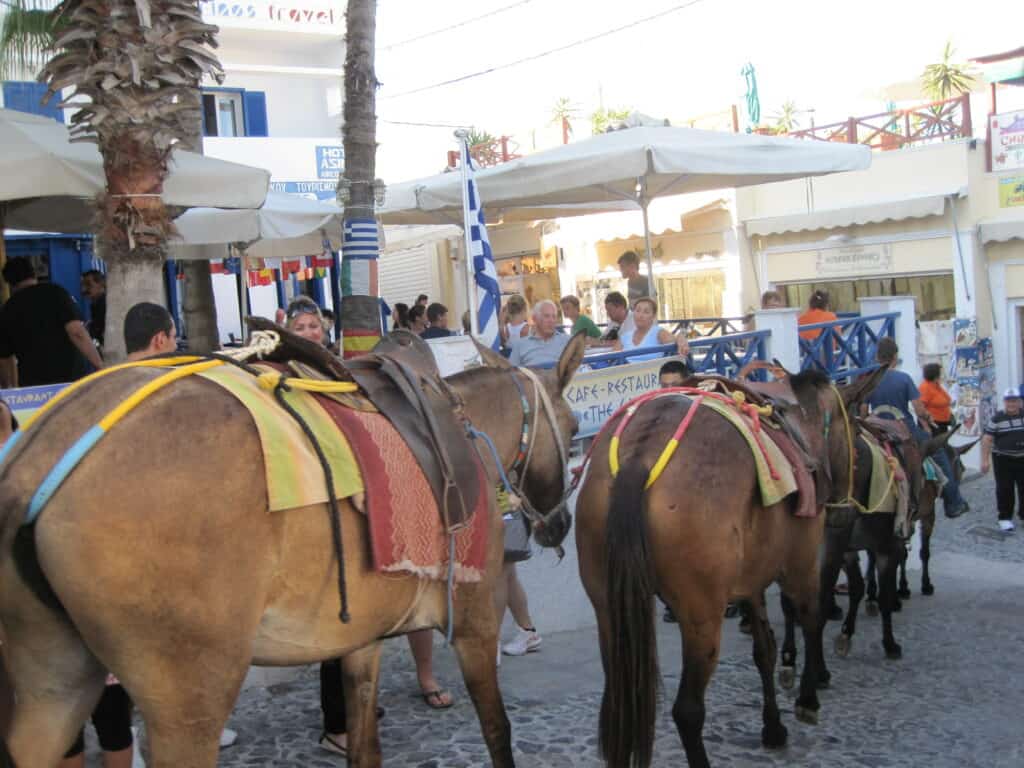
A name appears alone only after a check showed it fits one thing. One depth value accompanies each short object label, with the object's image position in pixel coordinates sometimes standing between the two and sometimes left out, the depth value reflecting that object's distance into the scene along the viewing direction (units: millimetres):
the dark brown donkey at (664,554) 4352
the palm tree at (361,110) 7820
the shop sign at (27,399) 5191
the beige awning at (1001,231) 19047
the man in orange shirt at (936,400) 14180
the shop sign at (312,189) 18922
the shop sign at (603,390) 7938
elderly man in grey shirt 7648
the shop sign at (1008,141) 19516
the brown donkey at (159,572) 2621
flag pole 8156
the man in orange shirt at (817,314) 11102
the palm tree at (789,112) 27797
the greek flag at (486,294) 7922
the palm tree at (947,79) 33094
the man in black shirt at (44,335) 6516
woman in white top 8914
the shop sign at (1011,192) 19469
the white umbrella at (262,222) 9562
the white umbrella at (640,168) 9055
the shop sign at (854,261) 21219
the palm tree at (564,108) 53469
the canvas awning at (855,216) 19812
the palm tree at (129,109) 6043
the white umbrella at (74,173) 5859
